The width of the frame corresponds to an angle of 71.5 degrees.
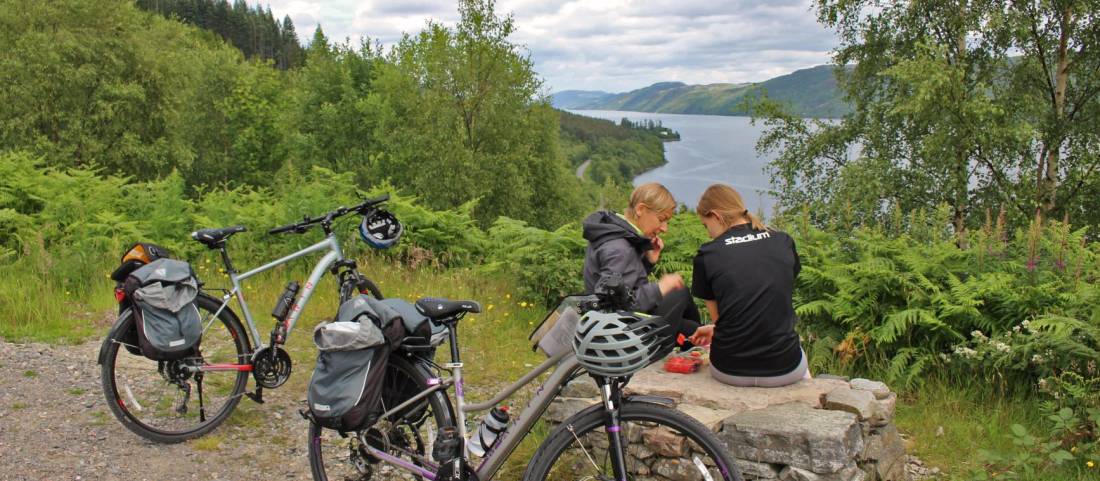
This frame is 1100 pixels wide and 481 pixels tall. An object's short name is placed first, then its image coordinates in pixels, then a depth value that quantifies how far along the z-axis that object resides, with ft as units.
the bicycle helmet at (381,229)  15.40
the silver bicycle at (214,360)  14.88
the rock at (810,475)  11.56
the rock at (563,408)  14.29
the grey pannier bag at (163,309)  14.20
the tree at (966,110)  48.21
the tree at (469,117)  109.40
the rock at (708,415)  12.29
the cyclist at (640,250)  12.71
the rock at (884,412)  13.22
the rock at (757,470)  11.94
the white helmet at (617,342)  8.57
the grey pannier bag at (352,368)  10.92
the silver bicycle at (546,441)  8.94
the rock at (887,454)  12.91
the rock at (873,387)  14.08
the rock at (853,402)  12.74
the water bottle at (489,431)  10.72
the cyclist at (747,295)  12.59
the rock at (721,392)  13.05
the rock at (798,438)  11.48
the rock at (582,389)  14.85
